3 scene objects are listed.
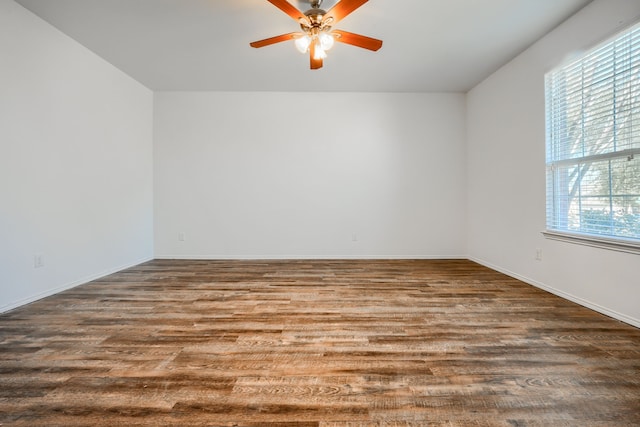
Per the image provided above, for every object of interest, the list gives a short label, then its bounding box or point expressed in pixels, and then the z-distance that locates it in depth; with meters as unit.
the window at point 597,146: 2.22
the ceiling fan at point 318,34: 2.21
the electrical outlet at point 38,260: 2.72
